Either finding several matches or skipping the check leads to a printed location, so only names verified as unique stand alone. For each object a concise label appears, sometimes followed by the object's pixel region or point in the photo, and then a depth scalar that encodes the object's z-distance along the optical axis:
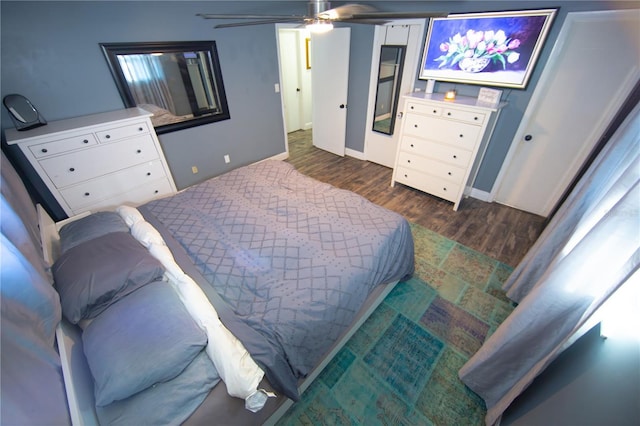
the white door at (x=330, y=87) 3.66
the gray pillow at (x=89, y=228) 1.49
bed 0.88
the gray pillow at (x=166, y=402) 0.89
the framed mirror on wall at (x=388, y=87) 3.26
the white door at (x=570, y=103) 2.04
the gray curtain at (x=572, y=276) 0.81
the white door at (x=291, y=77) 4.70
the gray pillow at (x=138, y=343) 0.90
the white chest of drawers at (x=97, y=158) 1.94
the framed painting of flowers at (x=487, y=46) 2.27
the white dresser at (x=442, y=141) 2.52
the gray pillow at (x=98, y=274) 1.13
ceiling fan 1.24
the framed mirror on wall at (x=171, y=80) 2.47
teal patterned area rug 1.40
